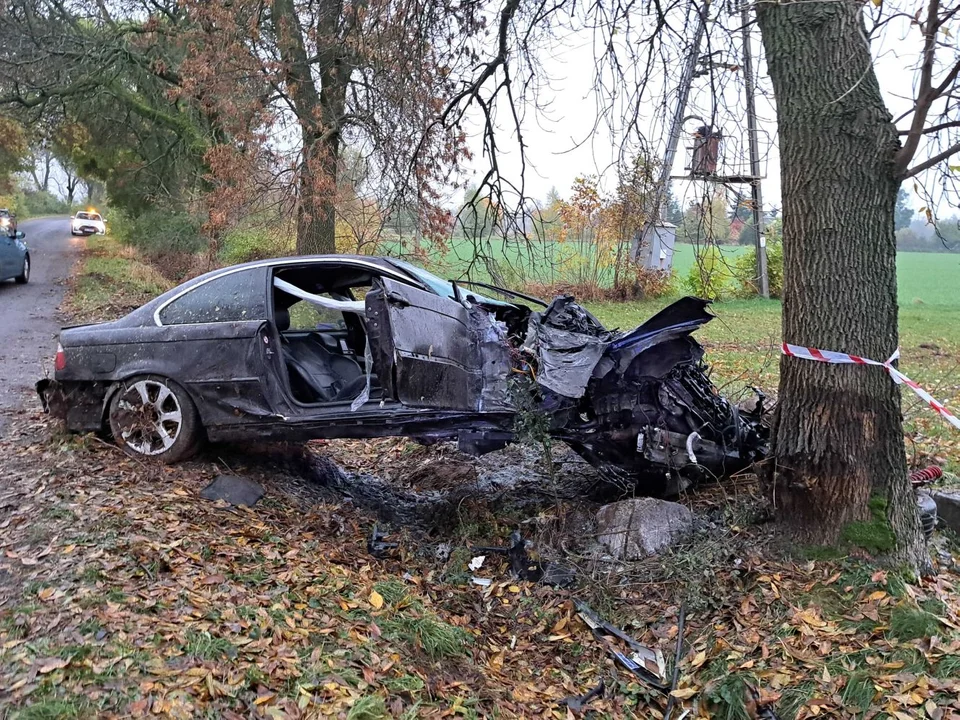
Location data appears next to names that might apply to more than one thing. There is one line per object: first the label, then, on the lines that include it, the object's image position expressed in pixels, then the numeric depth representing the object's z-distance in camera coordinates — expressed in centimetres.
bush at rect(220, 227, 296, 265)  1502
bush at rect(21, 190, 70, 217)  5997
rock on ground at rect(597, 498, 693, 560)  499
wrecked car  501
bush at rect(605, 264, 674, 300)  1662
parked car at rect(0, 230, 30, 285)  1662
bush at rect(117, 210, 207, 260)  2022
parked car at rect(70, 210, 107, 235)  3525
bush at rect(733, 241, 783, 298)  2072
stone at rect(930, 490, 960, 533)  514
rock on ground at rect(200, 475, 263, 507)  531
